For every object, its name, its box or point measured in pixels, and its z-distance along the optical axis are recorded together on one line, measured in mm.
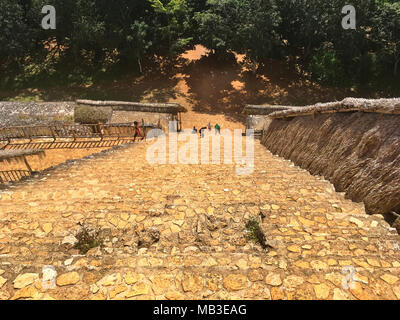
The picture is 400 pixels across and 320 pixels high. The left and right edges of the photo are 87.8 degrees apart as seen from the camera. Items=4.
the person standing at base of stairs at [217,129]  16288
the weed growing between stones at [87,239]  3090
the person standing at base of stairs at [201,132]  15207
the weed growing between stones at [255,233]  3055
